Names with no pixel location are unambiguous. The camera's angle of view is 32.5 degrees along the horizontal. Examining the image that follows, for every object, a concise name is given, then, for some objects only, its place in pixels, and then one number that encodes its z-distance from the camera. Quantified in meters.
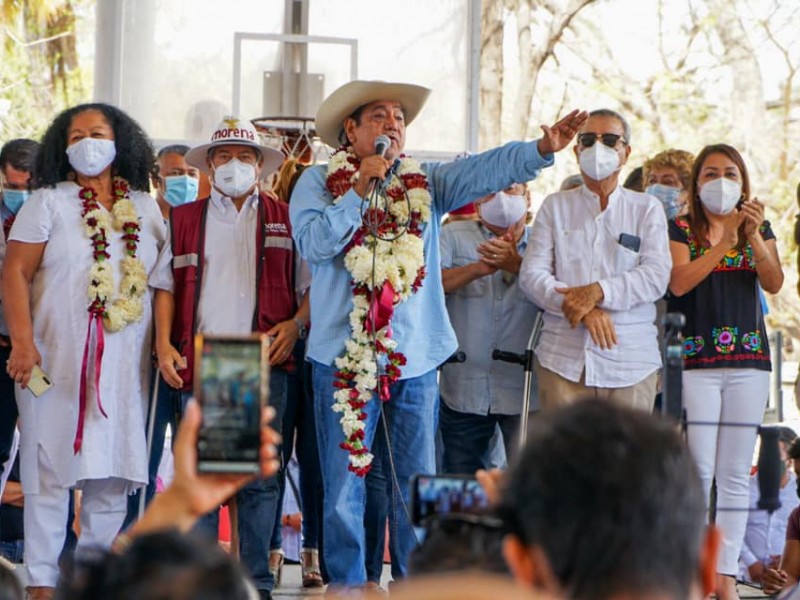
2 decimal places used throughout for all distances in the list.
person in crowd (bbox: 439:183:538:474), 6.05
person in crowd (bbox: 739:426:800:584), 6.39
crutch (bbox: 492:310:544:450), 5.80
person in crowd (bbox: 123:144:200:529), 7.06
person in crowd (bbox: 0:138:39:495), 6.47
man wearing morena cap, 5.66
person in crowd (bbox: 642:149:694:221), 6.56
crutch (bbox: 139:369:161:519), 5.78
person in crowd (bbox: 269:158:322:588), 5.90
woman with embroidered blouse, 5.56
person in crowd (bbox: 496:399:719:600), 1.74
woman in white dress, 5.55
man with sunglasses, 5.55
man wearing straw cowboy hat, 5.27
